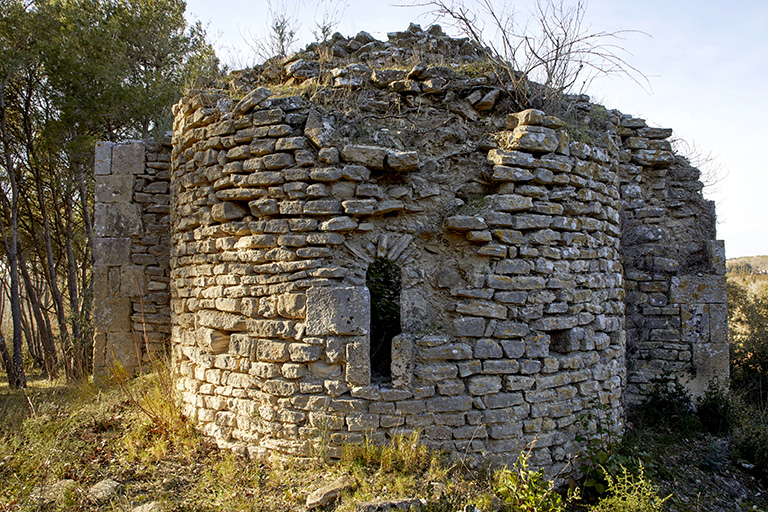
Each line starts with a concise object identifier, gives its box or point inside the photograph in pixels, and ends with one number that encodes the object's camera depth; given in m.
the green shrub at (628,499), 3.30
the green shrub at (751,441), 4.83
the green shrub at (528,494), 3.18
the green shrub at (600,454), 3.80
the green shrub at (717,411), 5.37
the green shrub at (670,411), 5.28
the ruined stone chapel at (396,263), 3.79
